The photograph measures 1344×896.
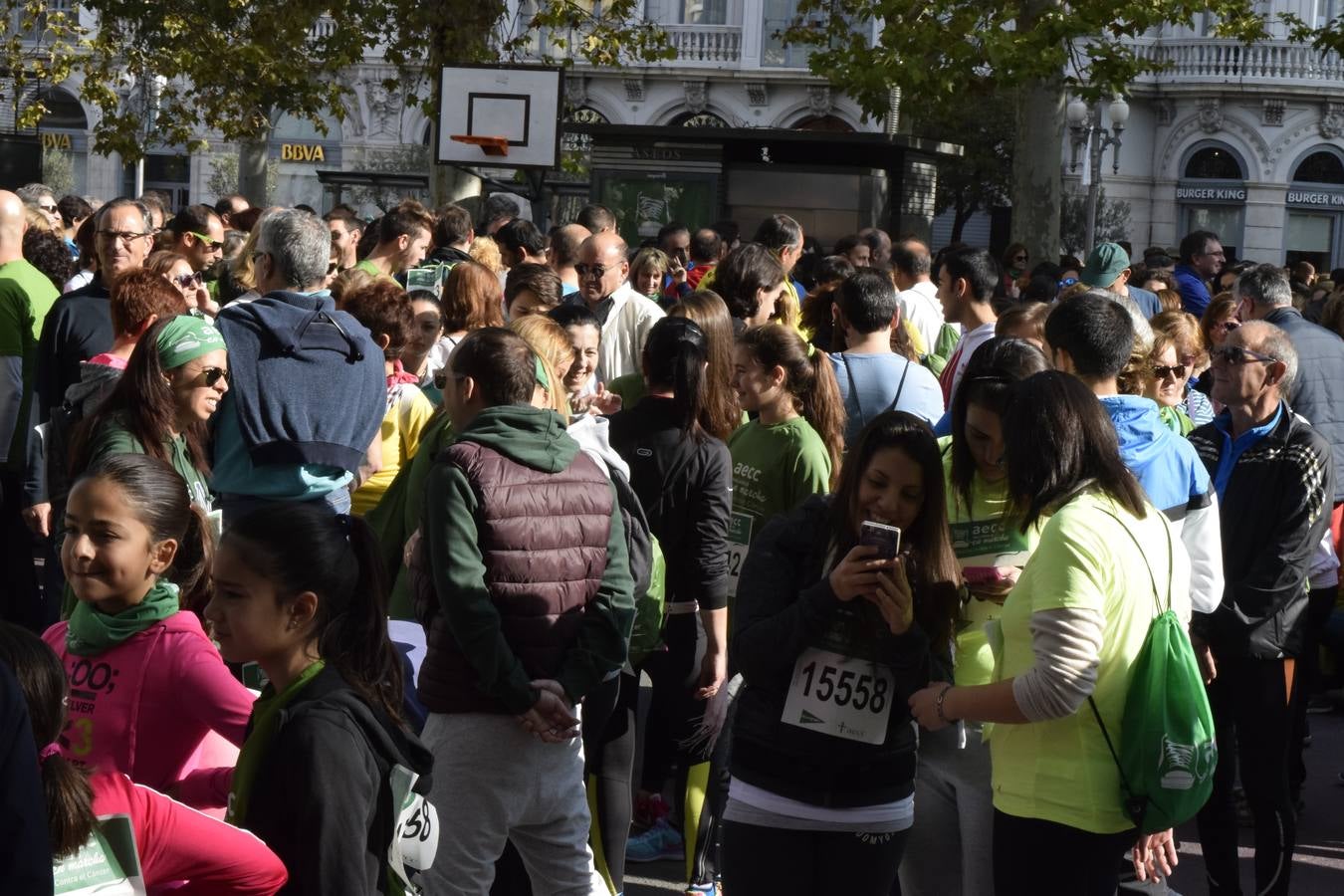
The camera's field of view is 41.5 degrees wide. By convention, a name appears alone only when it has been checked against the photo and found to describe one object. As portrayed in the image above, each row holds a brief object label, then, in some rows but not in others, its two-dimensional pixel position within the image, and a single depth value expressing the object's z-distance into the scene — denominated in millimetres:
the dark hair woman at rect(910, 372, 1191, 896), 3650
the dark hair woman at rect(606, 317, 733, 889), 5488
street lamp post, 30234
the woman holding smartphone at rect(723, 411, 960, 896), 3863
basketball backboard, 17641
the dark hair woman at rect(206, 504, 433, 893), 2916
